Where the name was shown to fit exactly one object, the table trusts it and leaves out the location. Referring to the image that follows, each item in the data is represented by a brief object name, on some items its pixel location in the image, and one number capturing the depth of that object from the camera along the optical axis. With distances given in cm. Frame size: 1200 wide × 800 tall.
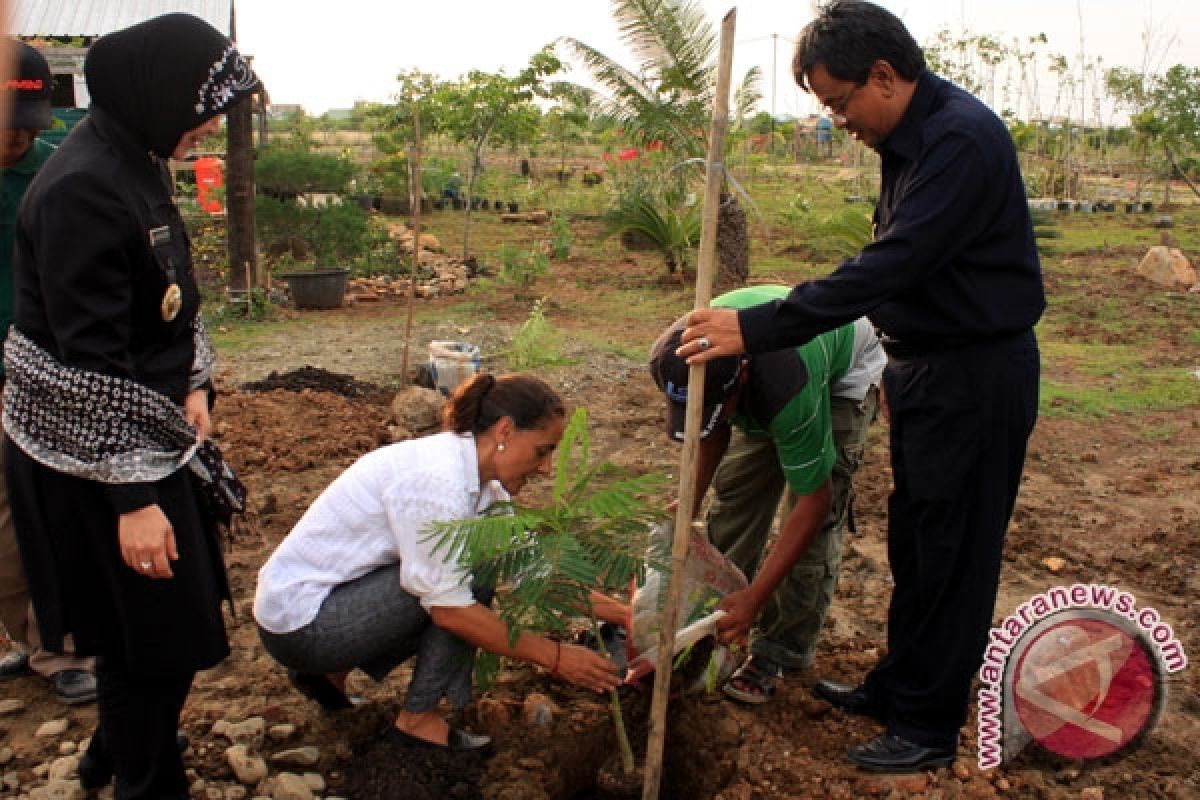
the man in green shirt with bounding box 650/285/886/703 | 254
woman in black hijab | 200
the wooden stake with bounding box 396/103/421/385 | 576
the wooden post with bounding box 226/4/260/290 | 858
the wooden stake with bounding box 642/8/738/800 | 209
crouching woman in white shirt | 243
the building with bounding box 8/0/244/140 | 1014
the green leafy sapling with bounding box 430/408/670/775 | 229
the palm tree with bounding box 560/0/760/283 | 1030
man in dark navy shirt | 227
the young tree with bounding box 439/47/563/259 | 1202
